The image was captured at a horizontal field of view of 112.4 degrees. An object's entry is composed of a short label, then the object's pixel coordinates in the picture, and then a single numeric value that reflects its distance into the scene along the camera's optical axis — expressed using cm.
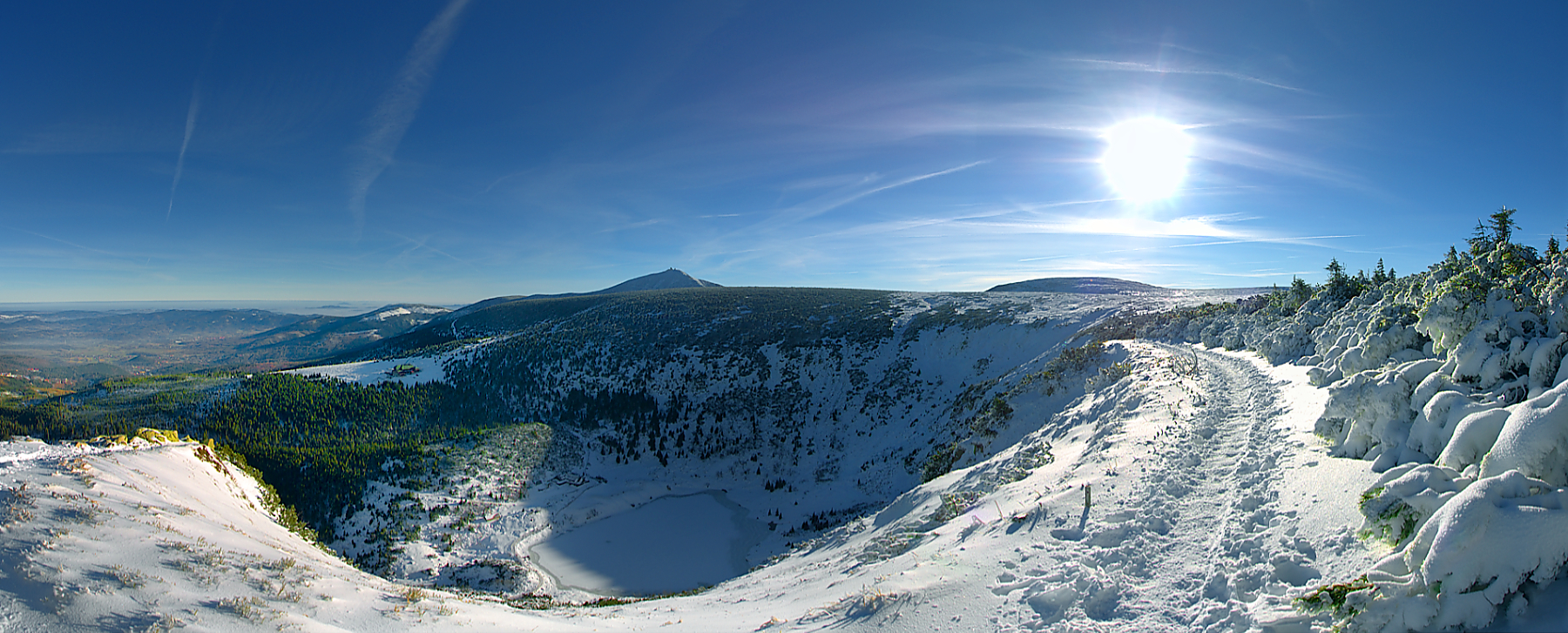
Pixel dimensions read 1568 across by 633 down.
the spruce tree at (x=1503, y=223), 1381
